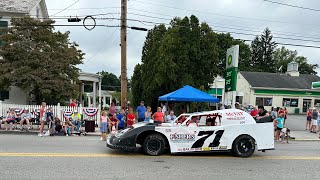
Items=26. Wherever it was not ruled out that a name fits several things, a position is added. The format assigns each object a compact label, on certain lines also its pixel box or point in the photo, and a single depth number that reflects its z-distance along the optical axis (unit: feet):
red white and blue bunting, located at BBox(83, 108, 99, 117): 46.35
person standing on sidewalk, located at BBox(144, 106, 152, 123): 39.58
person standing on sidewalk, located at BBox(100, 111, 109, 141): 34.07
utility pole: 44.23
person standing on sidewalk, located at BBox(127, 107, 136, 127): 35.82
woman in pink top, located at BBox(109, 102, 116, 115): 45.55
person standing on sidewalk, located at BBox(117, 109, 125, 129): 38.85
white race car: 24.18
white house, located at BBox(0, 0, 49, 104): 62.40
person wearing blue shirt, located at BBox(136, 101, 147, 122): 41.08
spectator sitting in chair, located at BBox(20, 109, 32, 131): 40.52
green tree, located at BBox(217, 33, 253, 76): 150.56
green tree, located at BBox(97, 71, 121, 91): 320.20
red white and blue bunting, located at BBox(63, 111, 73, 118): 41.67
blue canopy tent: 44.38
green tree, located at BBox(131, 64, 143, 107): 93.00
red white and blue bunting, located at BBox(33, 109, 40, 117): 43.61
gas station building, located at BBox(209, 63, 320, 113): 114.81
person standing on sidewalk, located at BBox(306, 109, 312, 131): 56.35
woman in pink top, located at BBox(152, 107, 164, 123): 35.76
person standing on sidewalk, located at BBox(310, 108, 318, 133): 52.96
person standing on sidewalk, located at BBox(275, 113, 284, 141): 39.90
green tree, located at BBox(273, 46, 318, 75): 221.85
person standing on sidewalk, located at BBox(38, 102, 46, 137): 36.92
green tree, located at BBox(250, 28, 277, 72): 202.51
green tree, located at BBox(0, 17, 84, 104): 51.84
